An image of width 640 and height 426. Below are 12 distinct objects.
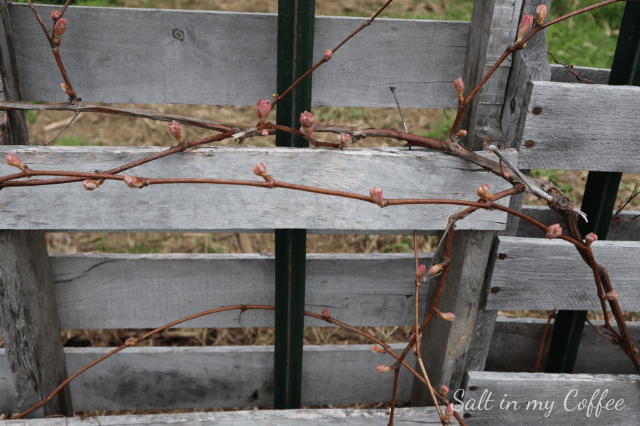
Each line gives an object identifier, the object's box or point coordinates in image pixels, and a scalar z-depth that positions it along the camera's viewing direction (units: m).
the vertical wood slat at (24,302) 1.14
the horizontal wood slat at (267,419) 1.22
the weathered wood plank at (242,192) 0.99
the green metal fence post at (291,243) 1.04
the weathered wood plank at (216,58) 1.23
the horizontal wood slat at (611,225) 1.72
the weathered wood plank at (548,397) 1.33
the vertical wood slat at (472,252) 1.03
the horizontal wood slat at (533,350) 1.72
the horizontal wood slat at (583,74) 1.59
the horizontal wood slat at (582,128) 1.02
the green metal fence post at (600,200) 1.23
